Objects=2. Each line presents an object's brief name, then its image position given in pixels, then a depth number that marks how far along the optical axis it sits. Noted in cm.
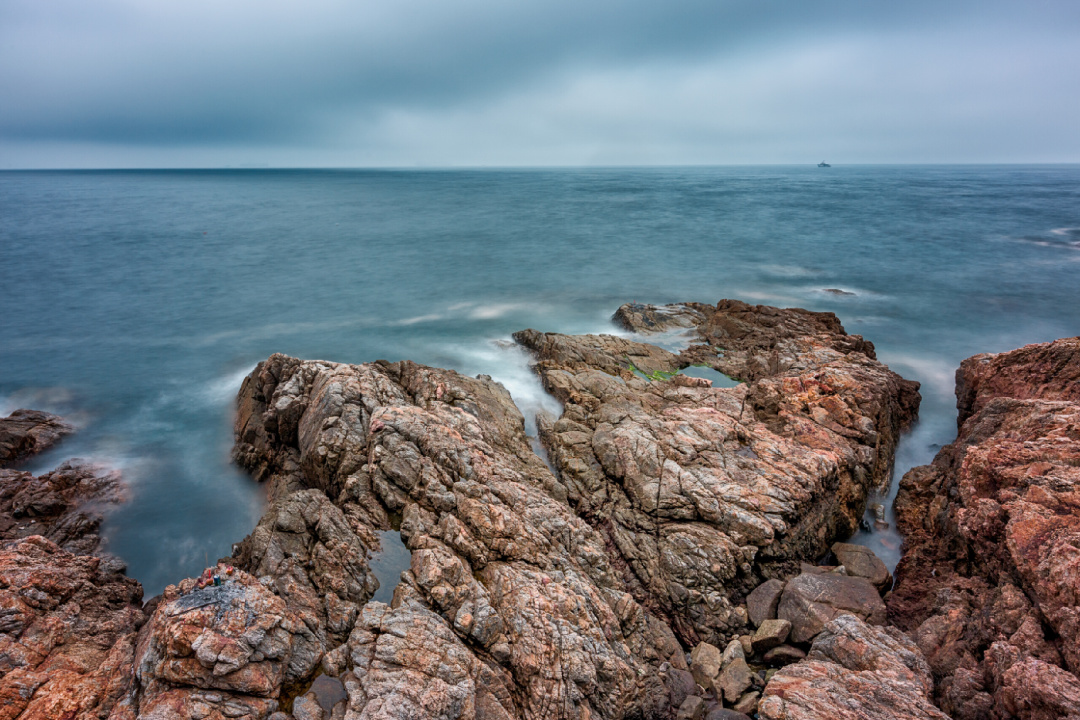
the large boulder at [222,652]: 591
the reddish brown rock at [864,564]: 1038
